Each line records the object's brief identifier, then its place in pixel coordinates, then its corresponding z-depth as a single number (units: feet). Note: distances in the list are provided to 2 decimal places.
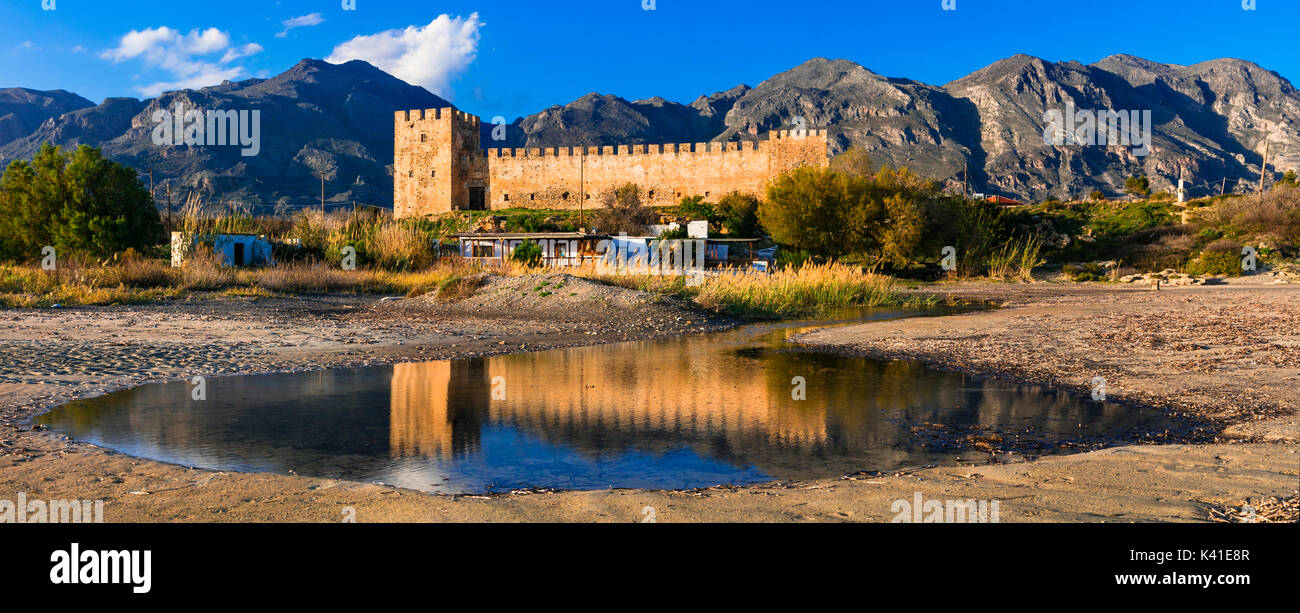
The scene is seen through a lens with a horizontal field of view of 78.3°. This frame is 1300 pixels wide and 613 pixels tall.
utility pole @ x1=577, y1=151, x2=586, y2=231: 212.43
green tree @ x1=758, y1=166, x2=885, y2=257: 115.03
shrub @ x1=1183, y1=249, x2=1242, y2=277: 107.14
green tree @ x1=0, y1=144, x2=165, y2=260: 83.10
